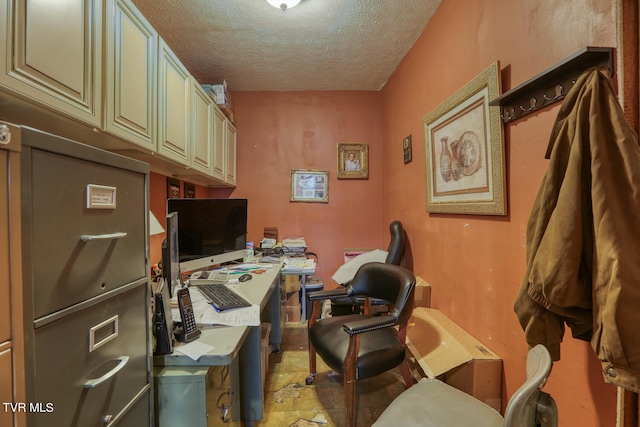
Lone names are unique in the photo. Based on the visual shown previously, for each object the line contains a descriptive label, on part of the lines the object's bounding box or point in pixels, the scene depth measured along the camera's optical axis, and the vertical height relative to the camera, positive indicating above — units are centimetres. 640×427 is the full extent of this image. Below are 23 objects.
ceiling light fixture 169 +141
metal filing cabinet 54 -16
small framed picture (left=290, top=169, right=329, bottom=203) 320 +40
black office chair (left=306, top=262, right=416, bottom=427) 139 -72
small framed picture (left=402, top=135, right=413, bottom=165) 241 +63
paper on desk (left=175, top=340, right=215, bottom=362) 93 -47
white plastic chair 69 -79
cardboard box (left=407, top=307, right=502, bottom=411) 133 -78
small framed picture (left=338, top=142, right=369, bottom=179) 321 +71
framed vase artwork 132 +38
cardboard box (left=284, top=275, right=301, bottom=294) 272 -67
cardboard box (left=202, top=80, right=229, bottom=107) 250 +121
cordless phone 102 -40
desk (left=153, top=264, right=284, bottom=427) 95 -65
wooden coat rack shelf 85 +51
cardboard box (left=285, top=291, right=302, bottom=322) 280 -95
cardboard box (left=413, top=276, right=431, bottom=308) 209 -62
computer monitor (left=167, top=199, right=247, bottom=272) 173 -7
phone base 101 -45
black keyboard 130 -41
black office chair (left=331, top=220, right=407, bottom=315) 242 -36
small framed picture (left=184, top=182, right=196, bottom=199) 264 +32
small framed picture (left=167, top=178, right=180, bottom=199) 231 +30
